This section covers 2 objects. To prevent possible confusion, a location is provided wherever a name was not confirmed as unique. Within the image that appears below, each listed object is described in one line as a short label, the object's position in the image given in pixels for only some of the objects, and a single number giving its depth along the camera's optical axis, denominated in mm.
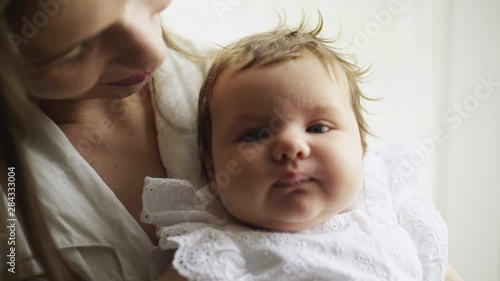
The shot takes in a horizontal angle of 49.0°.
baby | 667
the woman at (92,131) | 561
